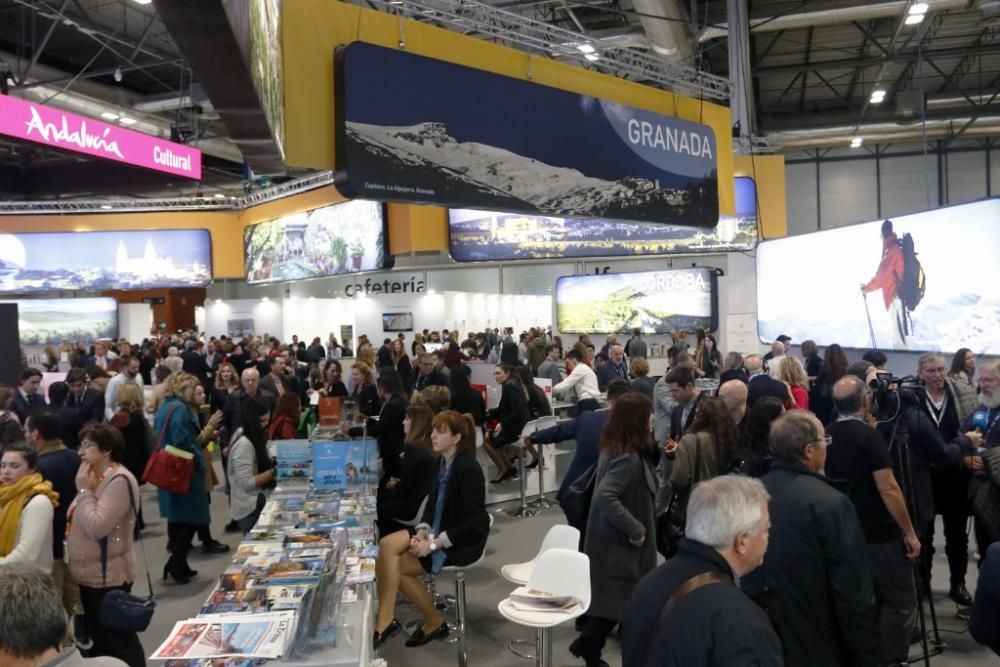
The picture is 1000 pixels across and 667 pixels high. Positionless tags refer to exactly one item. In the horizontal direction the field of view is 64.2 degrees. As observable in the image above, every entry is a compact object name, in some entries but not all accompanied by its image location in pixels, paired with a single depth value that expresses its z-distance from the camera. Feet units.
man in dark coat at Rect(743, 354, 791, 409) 16.92
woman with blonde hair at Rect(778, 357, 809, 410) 20.43
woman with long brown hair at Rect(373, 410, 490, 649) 14.20
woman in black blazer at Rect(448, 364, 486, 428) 25.17
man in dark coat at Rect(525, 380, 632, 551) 14.88
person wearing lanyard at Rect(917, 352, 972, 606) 15.33
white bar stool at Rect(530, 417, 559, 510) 23.97
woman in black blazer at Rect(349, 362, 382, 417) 23.44
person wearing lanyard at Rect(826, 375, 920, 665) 11.13
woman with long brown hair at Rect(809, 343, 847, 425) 23.56
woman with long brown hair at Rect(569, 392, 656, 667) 12.45
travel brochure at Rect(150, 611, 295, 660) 8.19
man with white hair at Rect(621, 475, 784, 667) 5.73
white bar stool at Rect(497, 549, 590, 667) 11.87
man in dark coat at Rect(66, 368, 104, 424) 24.38
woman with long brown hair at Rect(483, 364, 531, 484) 23.79
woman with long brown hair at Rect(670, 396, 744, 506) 13.32
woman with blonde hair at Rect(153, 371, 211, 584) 19.13
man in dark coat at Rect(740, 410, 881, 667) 8.37
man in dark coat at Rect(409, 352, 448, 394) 26.35
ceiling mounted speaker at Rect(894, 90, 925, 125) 49.60
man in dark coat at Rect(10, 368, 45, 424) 24.36
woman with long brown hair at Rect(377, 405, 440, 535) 16.17
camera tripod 12.66
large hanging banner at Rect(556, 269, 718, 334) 49.49
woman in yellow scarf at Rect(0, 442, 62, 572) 10.83
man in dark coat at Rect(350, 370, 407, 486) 19.36
